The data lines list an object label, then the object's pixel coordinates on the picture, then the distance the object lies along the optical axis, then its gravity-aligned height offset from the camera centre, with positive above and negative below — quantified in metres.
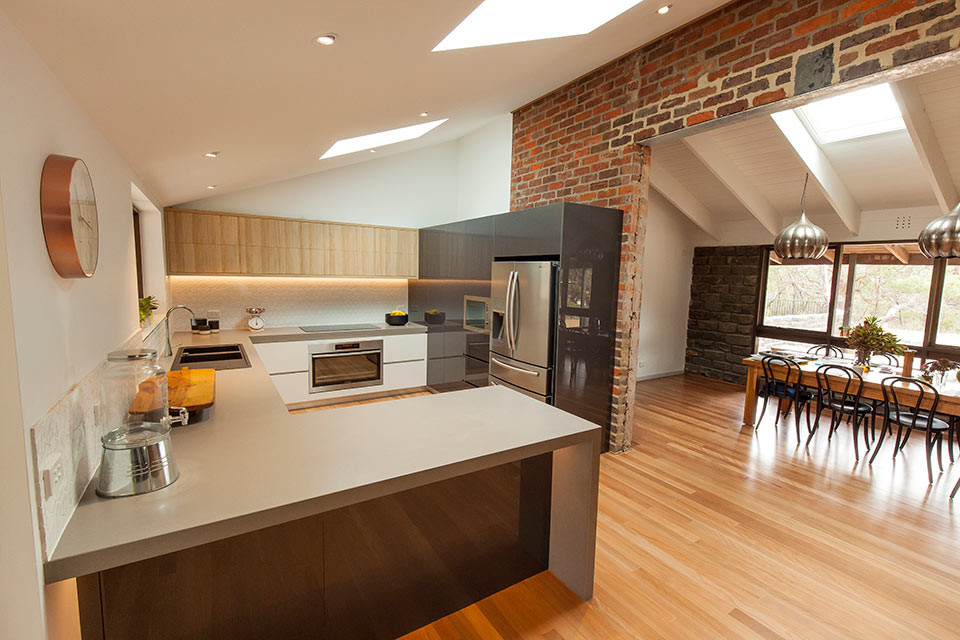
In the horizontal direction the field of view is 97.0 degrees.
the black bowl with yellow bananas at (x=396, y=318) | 5.50 -0.55
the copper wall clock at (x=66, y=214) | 1.10 +0.15
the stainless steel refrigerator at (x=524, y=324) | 3.57 -0.42
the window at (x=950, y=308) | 4.65 -0.25
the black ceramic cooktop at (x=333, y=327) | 5.02 -0.64
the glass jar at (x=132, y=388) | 1.56 -0.45
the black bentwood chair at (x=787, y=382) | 4.32 -1.06
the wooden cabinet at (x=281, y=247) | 4.36 +0.31
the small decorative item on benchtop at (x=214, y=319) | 4.68 -0.52
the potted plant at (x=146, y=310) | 2.84 -0.27
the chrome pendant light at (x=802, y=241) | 3.98 +0.39
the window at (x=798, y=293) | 5.70 -0.16
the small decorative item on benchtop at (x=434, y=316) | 5.18 -0.50
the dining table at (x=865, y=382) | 3.43 -0.92
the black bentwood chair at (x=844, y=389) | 3.86 -1.00
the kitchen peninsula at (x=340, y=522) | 1.21 -0.90
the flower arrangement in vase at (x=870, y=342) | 4.20 -0.58
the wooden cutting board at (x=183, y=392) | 1.60 -0.58
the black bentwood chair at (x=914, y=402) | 3.45 -1.00
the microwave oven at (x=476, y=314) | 4.37 -0.39
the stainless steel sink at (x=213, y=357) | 3.28 -0.72
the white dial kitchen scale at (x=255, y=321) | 4.83 -0.55
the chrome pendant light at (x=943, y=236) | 2.91 +0.34
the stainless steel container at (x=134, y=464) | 1.26 -0.59
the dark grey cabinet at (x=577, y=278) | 3.46 +0.00
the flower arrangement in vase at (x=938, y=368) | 3.73 -0.74
